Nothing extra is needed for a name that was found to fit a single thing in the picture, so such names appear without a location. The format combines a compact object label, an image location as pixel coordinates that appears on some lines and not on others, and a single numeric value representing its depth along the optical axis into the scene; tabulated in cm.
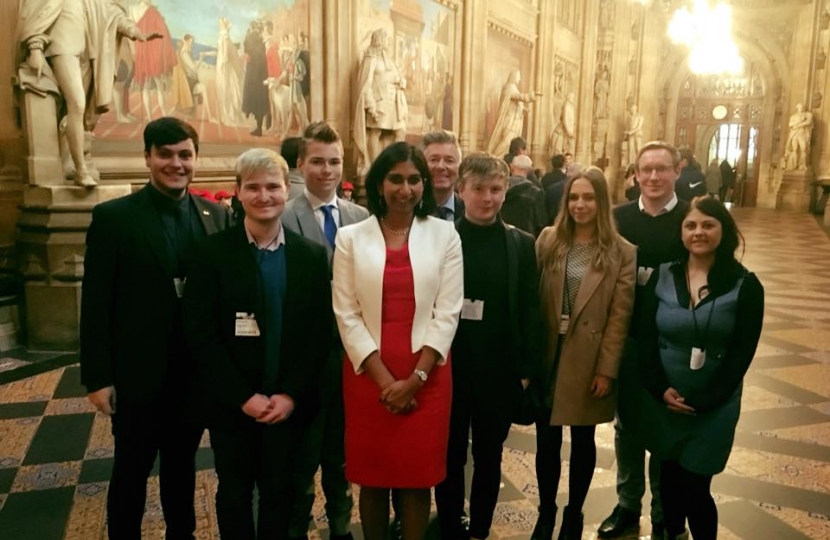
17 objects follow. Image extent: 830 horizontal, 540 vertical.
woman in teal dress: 256
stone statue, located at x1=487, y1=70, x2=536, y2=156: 1594
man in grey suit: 285
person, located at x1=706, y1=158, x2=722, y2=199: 2311
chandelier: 1514
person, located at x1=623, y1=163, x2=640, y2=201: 810
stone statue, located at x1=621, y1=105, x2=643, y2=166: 2380
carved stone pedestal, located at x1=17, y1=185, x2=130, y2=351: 582
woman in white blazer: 243
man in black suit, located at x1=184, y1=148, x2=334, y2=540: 230
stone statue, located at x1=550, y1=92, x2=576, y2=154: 1942
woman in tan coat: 280
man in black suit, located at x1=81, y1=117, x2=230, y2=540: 237
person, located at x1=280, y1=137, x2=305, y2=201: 312
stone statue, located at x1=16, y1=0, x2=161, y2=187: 548
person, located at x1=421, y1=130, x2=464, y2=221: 340
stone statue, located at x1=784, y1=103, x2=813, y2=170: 2256
